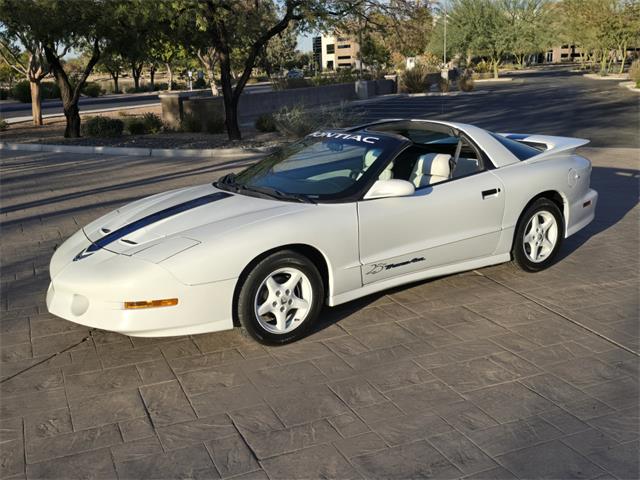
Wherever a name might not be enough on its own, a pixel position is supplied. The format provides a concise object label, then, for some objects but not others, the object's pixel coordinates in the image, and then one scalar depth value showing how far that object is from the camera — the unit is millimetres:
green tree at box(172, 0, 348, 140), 16969
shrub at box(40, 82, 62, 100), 47262
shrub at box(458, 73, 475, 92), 41031
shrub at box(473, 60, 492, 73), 65938
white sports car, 4406
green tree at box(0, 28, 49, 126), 22333
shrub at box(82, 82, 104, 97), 50609
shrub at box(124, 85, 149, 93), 59000
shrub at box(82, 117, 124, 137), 20312
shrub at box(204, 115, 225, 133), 20609
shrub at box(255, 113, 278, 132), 20562
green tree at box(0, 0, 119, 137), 17328
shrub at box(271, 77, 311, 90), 31844
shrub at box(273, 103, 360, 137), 18156
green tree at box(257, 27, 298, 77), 73562
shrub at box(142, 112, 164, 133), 21125
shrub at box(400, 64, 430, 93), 40156
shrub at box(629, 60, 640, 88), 37775
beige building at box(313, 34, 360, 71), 153250
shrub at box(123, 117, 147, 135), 20875
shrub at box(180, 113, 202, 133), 21125
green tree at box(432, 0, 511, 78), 59656
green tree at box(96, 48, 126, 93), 20609
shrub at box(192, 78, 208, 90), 62694
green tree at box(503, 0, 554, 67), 60625
